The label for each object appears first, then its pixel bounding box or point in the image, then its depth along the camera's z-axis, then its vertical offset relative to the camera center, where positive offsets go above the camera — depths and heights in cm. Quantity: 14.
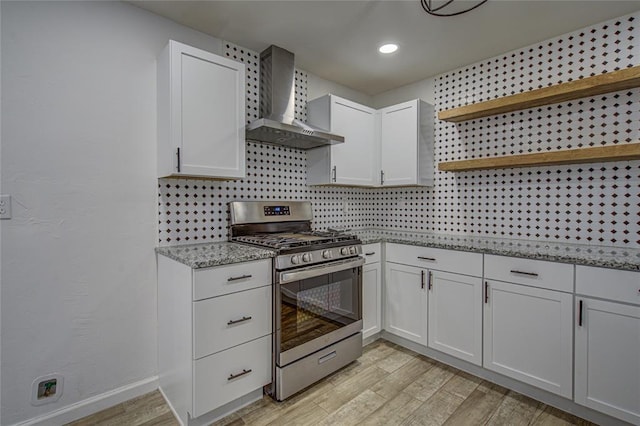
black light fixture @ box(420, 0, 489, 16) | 192 +130
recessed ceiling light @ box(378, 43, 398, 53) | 247 +132
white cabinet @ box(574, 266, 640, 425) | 164 -76
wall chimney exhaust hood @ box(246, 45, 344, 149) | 243 +91
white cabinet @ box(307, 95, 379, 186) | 279 +59
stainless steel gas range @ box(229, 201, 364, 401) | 197 -60
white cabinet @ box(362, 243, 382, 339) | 266 -74
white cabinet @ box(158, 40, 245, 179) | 191 +63
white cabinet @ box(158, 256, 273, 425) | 168 -73
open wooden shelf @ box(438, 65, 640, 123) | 194 +81
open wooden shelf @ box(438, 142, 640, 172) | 192 +36
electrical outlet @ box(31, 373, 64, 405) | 169 -100
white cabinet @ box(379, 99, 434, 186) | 288 +62
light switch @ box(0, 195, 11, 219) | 160 +2
